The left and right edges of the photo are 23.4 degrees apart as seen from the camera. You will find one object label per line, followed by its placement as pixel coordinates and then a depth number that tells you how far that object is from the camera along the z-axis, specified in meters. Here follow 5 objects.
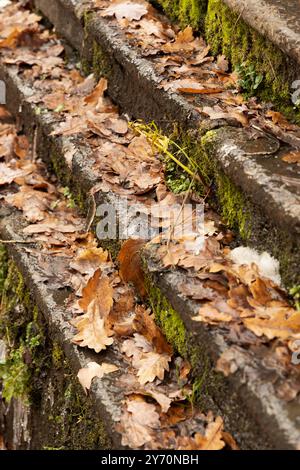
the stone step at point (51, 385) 2.98
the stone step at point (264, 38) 3.34
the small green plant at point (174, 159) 3.49
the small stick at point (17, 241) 3.86
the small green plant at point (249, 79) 3.60
